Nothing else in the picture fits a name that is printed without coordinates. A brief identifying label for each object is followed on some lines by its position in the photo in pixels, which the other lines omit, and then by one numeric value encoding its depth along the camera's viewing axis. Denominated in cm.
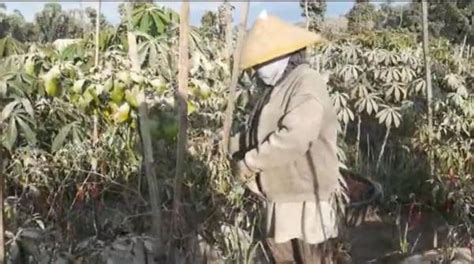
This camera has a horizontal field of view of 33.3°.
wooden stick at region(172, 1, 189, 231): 190
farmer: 191
